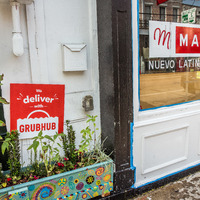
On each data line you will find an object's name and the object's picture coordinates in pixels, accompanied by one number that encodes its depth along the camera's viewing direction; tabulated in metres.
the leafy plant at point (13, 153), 1.81
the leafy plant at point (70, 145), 2.14
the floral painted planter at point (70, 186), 1.75
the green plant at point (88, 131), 2.06
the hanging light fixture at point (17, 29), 1.74
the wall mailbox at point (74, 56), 2.06
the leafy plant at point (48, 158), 1.87
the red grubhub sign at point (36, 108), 1.97
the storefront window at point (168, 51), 2.40
